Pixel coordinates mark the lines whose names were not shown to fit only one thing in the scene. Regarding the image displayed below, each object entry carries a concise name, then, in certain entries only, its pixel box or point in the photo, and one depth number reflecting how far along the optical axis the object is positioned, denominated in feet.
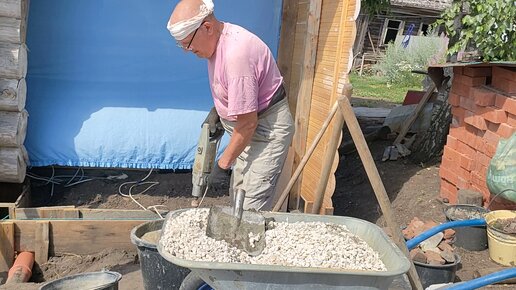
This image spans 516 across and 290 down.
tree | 15.52
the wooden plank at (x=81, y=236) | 13.33
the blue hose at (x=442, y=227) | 8.86
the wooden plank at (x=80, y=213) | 13.82
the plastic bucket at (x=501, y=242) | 11.94
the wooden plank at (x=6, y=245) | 12.99
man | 9.48
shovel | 6.93
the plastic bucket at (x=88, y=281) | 9.75
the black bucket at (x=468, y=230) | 13.12
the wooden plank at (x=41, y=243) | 13.30
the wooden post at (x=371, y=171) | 8.21
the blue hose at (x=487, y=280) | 7.00
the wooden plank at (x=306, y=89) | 14.82
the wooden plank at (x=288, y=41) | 16.55
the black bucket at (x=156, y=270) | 9.36
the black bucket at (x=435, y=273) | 11.21
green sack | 12.64
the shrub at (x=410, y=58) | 53.40
